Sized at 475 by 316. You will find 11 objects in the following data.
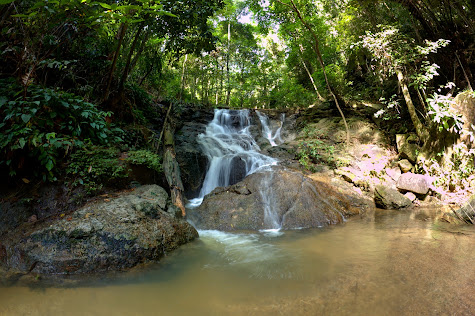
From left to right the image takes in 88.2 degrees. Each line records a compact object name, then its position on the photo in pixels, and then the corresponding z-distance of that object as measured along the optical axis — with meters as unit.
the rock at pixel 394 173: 7.88
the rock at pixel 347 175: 7.68
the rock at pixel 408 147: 8.12
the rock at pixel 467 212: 4.85
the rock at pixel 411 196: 6.96
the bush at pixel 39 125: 3.60
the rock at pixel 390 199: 6.63
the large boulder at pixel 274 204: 5.49
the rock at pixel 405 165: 7.94
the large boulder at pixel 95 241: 3.05
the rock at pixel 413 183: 6.95
